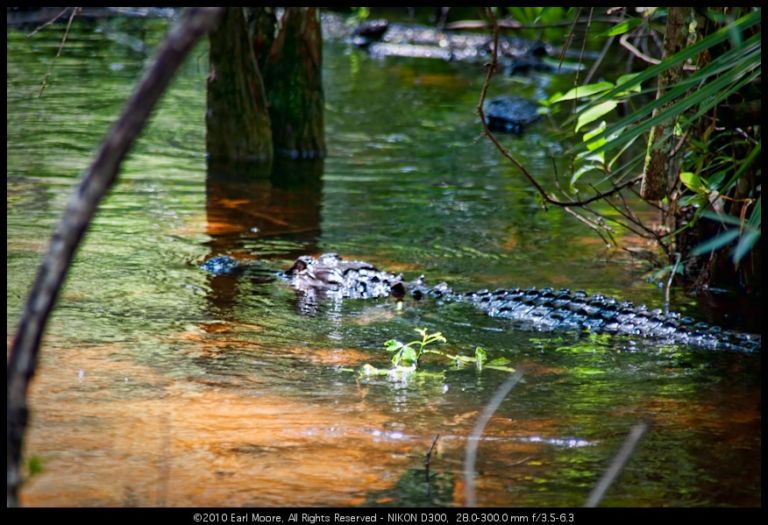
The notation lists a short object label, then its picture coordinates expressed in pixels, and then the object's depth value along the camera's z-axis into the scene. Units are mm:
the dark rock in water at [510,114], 24406
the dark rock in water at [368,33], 39781
